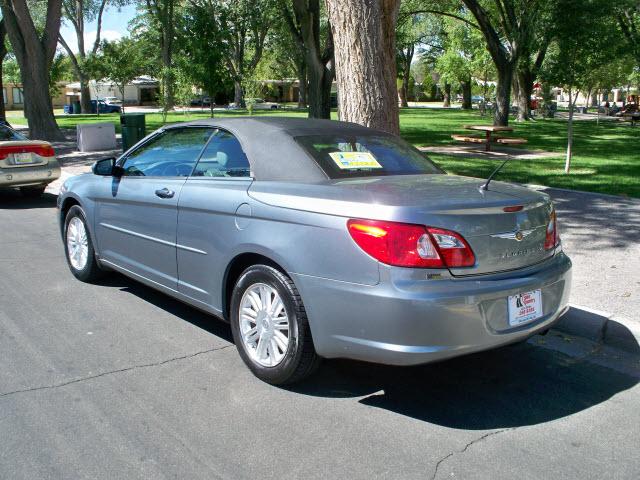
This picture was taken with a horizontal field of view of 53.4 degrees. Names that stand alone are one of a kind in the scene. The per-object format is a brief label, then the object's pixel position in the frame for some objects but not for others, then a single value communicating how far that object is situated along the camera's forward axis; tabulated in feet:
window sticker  13.62
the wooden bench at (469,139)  55.06
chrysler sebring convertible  10.79
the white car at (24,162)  33.32
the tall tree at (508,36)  79.77
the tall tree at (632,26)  99.40
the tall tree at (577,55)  40.40
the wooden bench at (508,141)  50.49
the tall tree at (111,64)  162.50
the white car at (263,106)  189.98
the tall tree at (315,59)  52.16
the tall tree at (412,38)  172.96
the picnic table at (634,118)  104.22
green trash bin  50.24
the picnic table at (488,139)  52.21
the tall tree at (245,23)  135.99
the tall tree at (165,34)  77.62
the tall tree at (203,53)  64.28
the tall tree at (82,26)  160.76
